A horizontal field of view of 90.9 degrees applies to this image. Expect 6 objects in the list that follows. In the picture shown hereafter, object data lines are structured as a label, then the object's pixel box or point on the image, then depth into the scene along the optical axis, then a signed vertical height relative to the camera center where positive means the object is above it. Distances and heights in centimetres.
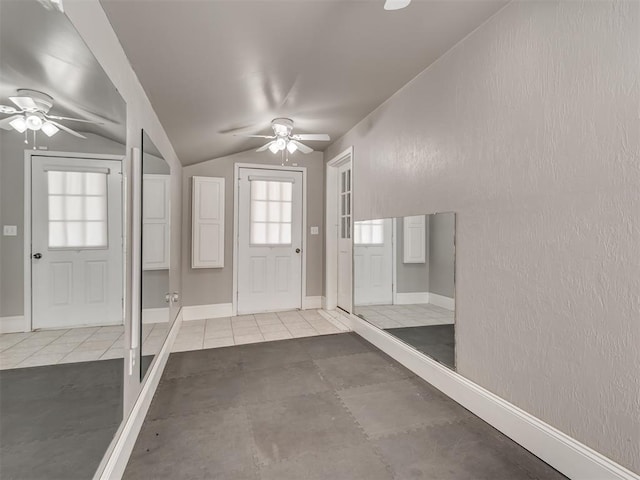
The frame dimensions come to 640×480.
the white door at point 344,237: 430 +4
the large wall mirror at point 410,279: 235 -36
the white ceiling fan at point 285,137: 320 +107
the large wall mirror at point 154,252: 198 -10
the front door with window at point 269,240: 461 -1
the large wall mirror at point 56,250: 76 -4
